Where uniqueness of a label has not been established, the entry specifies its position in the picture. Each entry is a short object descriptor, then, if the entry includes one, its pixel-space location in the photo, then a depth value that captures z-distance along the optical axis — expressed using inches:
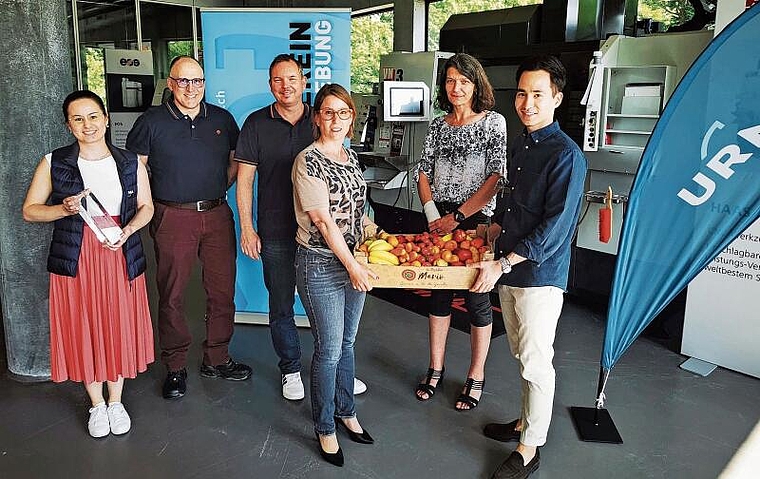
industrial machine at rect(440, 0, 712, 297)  163.0
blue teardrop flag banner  97.8
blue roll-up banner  154.3
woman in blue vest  103.5
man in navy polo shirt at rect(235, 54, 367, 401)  118.5
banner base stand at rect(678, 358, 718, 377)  141.9
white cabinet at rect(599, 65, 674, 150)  161.9
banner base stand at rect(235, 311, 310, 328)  171.5
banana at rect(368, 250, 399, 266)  97.2
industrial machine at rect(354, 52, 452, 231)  236.7
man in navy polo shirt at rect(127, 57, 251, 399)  119.2
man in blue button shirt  89.4
